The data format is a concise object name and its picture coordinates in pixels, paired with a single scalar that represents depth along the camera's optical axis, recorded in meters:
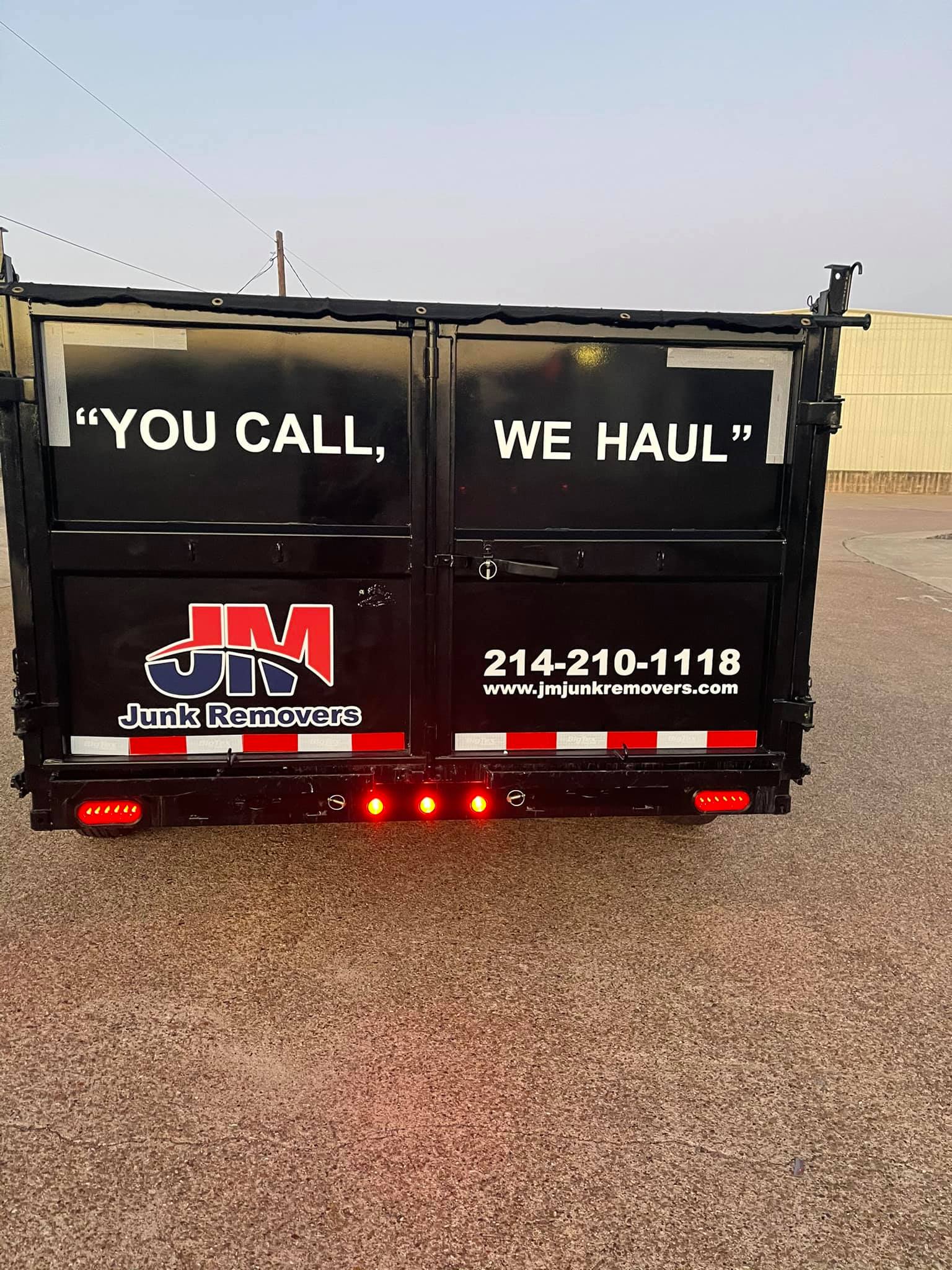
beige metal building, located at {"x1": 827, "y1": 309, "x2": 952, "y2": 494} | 43.78
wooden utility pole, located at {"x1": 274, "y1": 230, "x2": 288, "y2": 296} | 31.73
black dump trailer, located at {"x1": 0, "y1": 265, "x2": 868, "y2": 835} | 3.25
